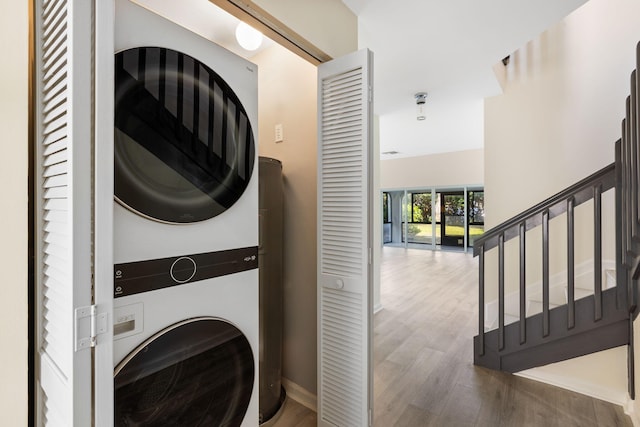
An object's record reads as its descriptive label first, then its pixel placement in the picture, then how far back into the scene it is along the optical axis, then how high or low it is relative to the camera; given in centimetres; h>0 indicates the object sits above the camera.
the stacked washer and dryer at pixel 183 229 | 76 -4
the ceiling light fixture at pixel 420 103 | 320 +131
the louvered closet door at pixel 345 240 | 145 -14
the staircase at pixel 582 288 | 166 -55
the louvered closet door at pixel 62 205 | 65 +3
